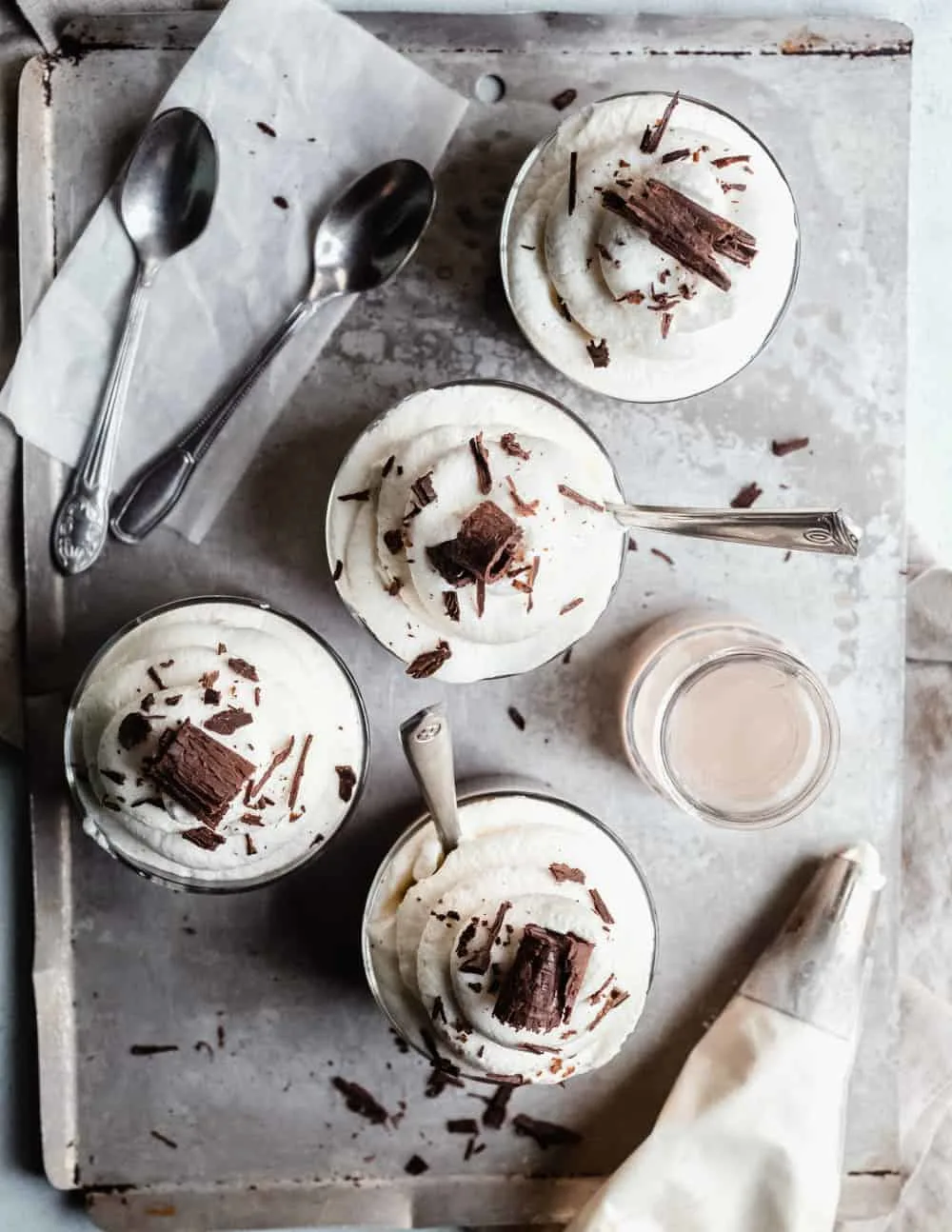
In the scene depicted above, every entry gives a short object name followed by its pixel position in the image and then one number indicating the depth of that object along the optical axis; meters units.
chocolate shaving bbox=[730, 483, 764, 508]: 0.77
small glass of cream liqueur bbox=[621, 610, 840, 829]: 0.75
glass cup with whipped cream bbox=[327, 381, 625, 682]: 0.69
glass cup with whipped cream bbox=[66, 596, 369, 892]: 0.68
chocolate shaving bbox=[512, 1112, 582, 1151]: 0.78
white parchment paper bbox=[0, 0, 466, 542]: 0.76
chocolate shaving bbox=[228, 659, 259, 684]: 0.70
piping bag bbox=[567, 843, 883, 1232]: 0.76
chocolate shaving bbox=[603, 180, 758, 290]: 0.69
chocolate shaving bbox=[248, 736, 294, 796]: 0.69
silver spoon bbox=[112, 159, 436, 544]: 0.75
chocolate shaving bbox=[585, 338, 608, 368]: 0.72
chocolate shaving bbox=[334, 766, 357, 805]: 0.72
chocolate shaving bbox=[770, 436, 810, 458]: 0.77
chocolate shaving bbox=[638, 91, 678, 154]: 0.71
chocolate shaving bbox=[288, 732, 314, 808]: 0.70
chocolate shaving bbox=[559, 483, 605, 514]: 0.69
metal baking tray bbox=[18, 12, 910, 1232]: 0.76
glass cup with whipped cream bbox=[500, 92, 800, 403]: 0.70
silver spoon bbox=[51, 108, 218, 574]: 0.75
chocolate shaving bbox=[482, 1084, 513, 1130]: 0.78
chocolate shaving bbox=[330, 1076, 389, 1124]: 0.78
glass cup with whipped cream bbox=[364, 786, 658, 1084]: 0.69
